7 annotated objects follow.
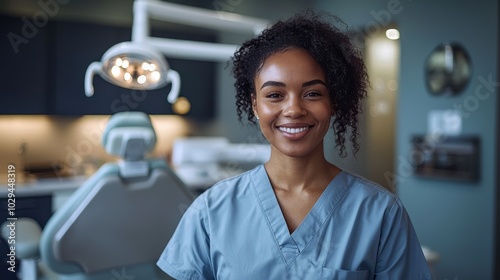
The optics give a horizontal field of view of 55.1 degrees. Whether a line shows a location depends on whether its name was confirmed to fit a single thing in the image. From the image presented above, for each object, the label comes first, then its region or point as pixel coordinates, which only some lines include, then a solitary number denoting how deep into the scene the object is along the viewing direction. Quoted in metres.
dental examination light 1.36
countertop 2.76
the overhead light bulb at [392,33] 3.17
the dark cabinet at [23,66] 2.90
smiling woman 0.93
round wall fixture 2.62
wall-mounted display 2.56
